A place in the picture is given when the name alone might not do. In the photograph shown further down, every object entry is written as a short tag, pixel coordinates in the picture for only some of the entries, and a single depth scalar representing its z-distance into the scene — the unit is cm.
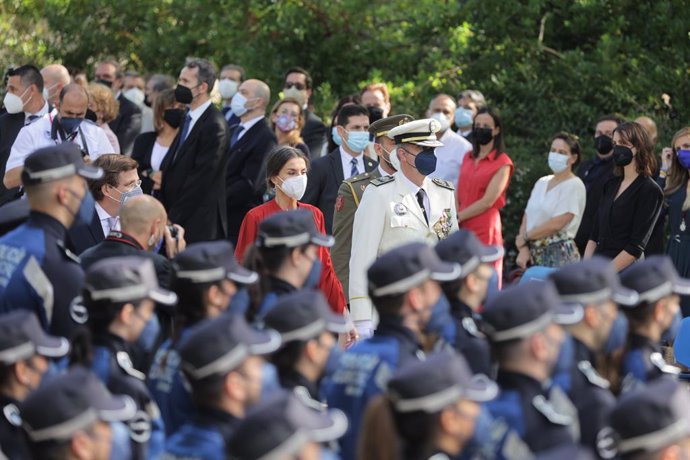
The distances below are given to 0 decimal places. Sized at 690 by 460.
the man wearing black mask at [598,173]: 2109
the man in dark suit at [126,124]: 2437
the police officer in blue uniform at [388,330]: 1042
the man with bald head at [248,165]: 2064
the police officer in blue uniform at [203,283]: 1165
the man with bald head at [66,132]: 1853
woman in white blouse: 2062
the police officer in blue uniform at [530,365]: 966
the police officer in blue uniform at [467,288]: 1188
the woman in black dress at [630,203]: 1847
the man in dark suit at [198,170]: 1964
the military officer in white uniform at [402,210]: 1509
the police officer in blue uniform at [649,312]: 1156
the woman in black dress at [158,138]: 2079
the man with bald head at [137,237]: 1333
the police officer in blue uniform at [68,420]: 873
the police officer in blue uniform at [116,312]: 1068
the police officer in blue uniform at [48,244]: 1164
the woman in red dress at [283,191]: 1613
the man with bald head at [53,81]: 2303
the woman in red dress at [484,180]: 2054
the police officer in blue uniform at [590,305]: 1079
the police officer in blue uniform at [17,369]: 1017
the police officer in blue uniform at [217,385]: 922
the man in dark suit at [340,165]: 1878
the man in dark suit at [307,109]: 2295
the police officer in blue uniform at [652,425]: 855
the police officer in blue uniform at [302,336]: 1045
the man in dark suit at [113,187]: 1598
